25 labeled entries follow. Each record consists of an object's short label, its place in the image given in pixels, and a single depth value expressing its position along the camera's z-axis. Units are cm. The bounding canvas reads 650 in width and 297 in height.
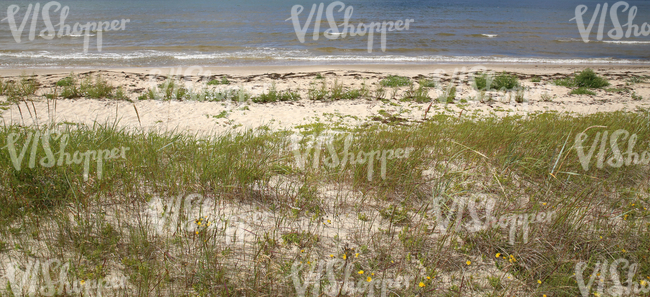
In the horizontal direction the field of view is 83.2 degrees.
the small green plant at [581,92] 1187
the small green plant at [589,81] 1270
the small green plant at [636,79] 1366
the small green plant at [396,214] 378
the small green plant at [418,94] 1061
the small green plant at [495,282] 299
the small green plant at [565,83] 1288
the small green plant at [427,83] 1193
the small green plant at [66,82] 1050
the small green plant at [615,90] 1218
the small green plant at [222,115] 880
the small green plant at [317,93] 1059
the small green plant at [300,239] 338
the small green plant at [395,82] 1222
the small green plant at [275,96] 1026
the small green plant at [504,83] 1209
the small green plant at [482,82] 1208
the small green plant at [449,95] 1072
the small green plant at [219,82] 1203
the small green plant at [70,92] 979
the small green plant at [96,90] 987
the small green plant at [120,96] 984
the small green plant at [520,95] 1090
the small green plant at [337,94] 1066
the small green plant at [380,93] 1082
